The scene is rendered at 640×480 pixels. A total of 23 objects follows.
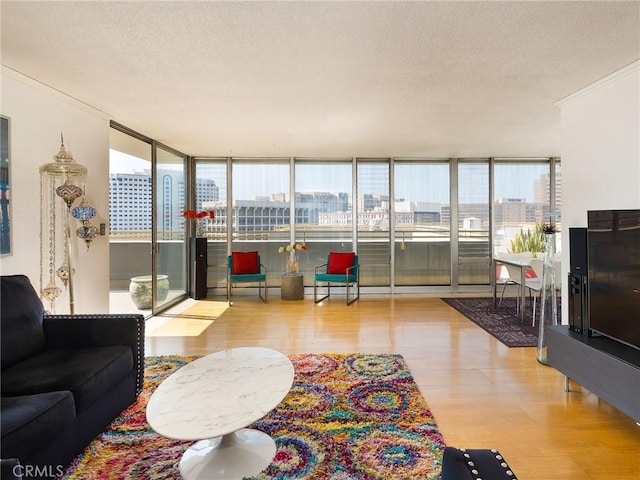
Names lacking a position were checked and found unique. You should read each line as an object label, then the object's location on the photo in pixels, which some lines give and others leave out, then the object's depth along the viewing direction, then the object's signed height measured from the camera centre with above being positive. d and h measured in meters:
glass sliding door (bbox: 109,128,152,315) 4.64 +0.22
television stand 2.17 -0.85
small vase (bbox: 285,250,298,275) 6.69 -0.48
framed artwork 2.74 +0.34
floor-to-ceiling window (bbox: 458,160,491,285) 7.09 +0.28
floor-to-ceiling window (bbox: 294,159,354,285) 7.08 +0.65
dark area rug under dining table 4.20 -1.11
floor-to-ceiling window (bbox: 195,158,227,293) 6.97 +0.60
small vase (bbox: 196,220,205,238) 6.78 +0.15
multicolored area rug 1.95 -1.22
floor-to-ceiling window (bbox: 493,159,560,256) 7.04 +0.84
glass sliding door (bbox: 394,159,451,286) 7.10 +0.28
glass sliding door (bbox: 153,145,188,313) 5.43 +0.16
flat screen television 2.39 -0.25
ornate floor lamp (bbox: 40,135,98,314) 3.13 +0.19
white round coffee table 1.69 -0.84
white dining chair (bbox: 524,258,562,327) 4.64 -0.49
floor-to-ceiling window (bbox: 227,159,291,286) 7.03 +0.57
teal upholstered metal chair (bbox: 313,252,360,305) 6.12 -0.60
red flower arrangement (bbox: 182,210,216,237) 6.12 +0.37
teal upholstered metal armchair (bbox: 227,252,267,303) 6.12 -0.55
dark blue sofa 1.70 -0.79
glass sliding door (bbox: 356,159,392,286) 7.10 +0.28
